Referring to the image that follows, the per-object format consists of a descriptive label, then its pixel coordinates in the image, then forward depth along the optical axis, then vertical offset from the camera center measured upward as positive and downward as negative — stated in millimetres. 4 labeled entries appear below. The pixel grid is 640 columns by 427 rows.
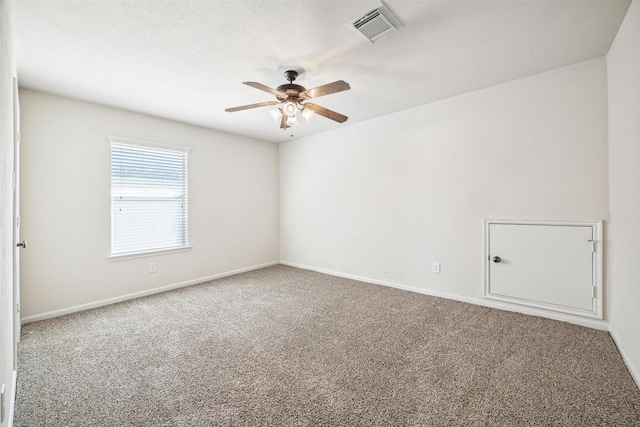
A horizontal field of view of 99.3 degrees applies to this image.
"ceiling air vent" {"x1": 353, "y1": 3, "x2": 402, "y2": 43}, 1810 +1343
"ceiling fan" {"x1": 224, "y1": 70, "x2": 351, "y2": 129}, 2312 +1043
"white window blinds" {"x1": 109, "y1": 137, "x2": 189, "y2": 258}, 3480 +249
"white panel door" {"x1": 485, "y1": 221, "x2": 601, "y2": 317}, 2551 -516
